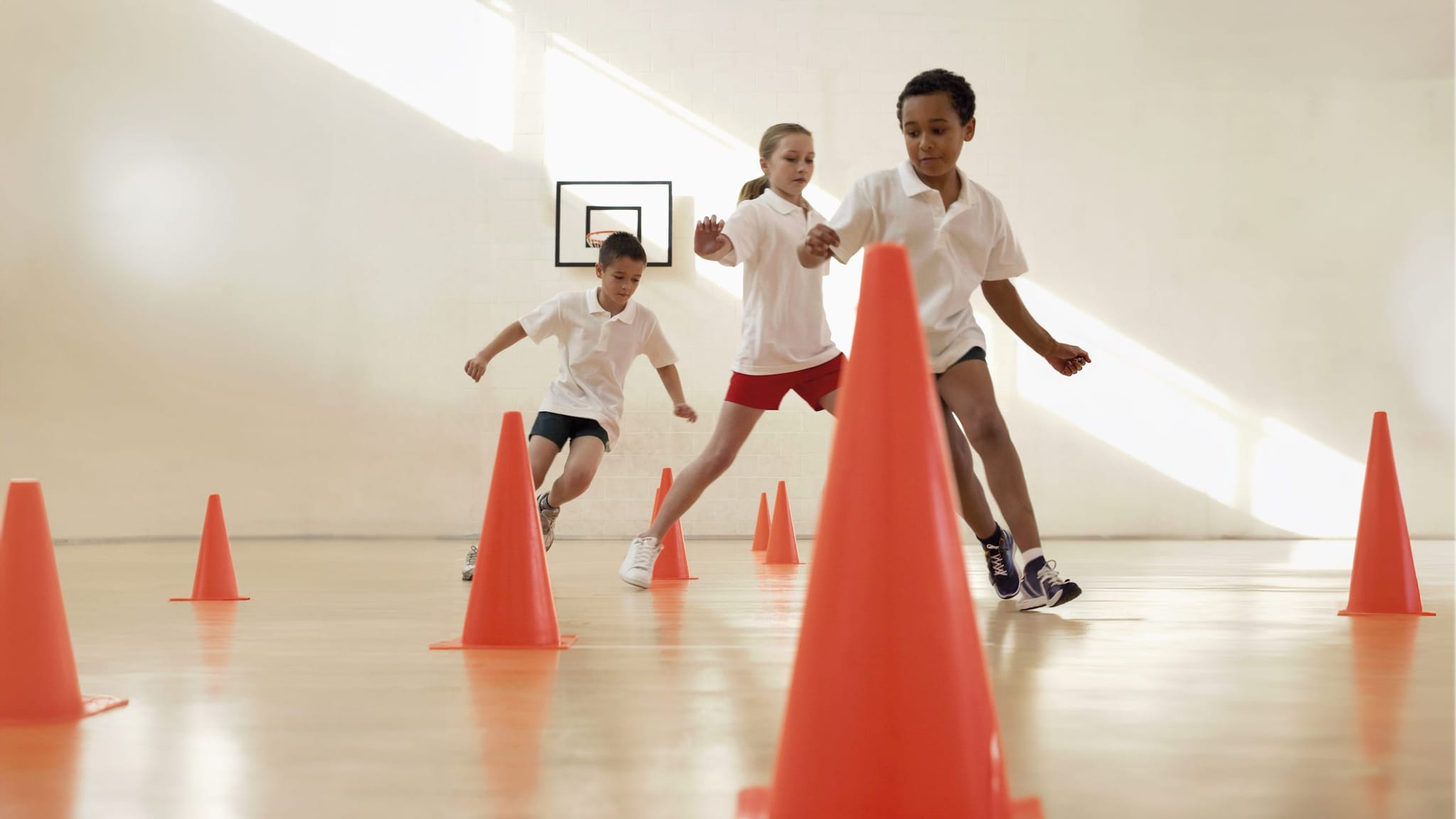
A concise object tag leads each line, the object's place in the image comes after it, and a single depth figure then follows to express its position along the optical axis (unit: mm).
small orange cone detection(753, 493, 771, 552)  5586
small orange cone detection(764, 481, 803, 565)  4578
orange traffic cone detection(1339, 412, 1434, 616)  2564
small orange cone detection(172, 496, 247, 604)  3102
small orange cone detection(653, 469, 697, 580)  3754
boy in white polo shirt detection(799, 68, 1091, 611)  2621
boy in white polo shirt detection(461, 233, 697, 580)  3826
